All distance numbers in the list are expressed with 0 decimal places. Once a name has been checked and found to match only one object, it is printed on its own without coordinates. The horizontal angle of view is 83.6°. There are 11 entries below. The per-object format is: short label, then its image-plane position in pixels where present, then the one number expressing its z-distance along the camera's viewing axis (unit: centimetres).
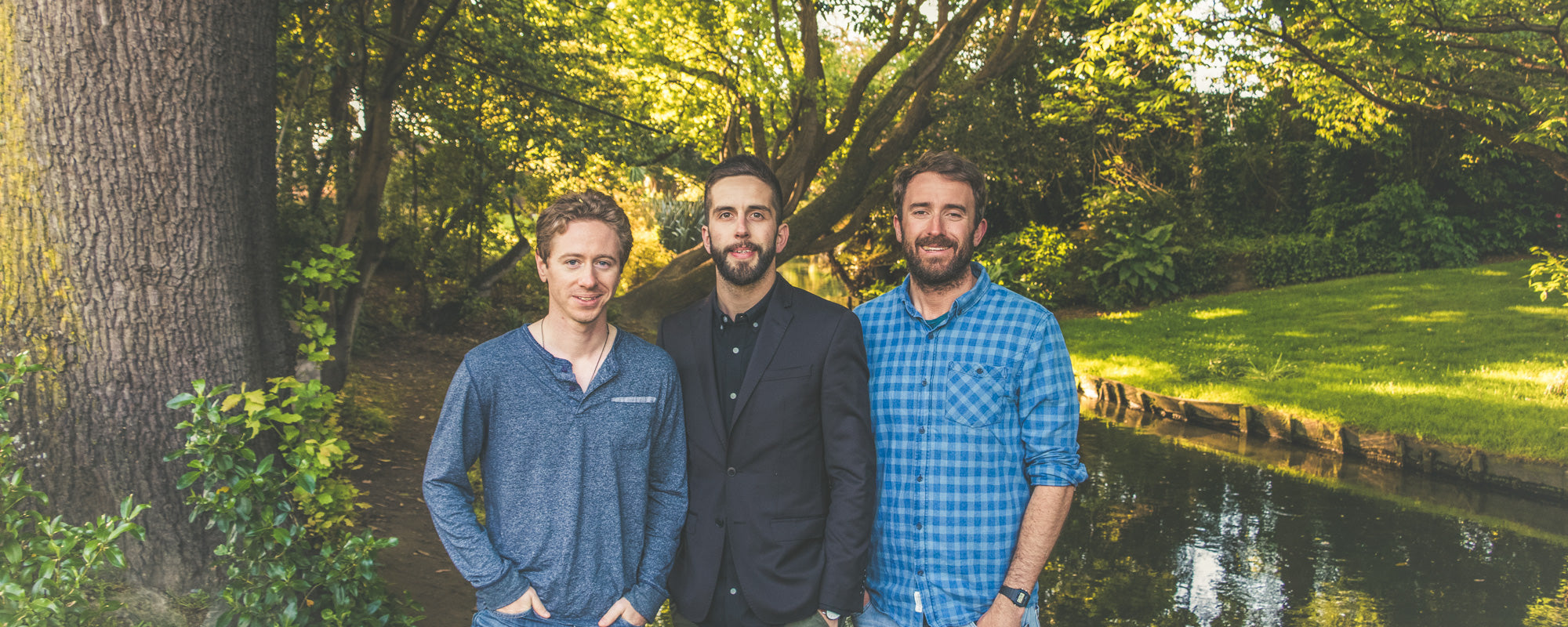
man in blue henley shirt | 212
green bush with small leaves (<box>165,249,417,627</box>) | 257
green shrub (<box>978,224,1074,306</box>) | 1705
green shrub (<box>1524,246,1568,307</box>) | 823
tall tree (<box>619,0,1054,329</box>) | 1089
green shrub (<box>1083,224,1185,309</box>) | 1661
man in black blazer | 219
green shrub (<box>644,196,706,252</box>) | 1867
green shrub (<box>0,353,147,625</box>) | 227
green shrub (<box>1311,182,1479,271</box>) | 1662
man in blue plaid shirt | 228
